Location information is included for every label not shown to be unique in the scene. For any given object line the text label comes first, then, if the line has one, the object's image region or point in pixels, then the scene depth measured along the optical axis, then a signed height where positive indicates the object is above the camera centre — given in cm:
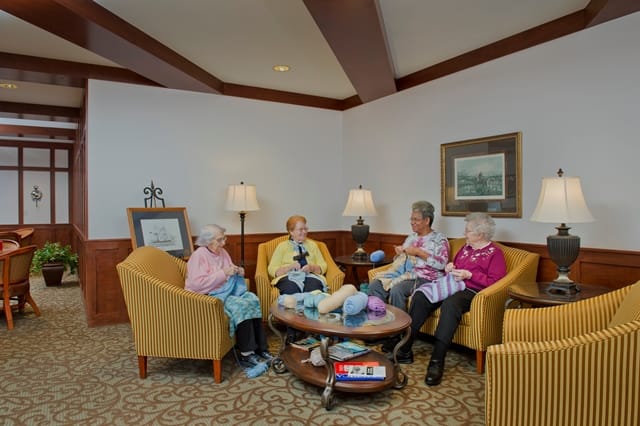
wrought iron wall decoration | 882 +35
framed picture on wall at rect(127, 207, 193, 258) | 429 -20
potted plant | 652 -81
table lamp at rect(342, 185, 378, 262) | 462 +0
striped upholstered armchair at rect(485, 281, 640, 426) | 158 -67
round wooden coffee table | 254 -76
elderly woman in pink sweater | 321 -63
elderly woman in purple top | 310 -54
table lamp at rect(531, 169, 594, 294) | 286 -4
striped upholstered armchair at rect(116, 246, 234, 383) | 287 -75
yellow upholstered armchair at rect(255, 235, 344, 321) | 387 -63
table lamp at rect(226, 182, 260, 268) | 453 +13
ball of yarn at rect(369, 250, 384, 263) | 423 -47
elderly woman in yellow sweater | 385 -51
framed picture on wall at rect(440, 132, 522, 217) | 375 +33
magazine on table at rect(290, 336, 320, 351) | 322 -105
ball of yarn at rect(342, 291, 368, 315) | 275 -62
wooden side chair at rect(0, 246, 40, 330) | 426 -70
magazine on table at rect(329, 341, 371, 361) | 283 -98
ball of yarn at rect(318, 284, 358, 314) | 282 -62
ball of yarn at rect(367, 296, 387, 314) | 287 -65
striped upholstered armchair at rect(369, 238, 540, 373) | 305 -78
